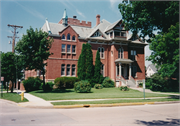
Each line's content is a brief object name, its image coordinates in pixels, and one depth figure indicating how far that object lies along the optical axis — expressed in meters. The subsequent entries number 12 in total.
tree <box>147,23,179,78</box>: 16.05
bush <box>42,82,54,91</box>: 27.71
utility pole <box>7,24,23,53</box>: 37.22
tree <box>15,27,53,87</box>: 22.22
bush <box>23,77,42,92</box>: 26.19
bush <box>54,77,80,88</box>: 28.70
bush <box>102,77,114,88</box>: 30.83
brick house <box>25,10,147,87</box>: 30.62
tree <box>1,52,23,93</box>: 23.95
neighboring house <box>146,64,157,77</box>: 83.69
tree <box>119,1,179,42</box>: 17.47
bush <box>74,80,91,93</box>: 22.30
